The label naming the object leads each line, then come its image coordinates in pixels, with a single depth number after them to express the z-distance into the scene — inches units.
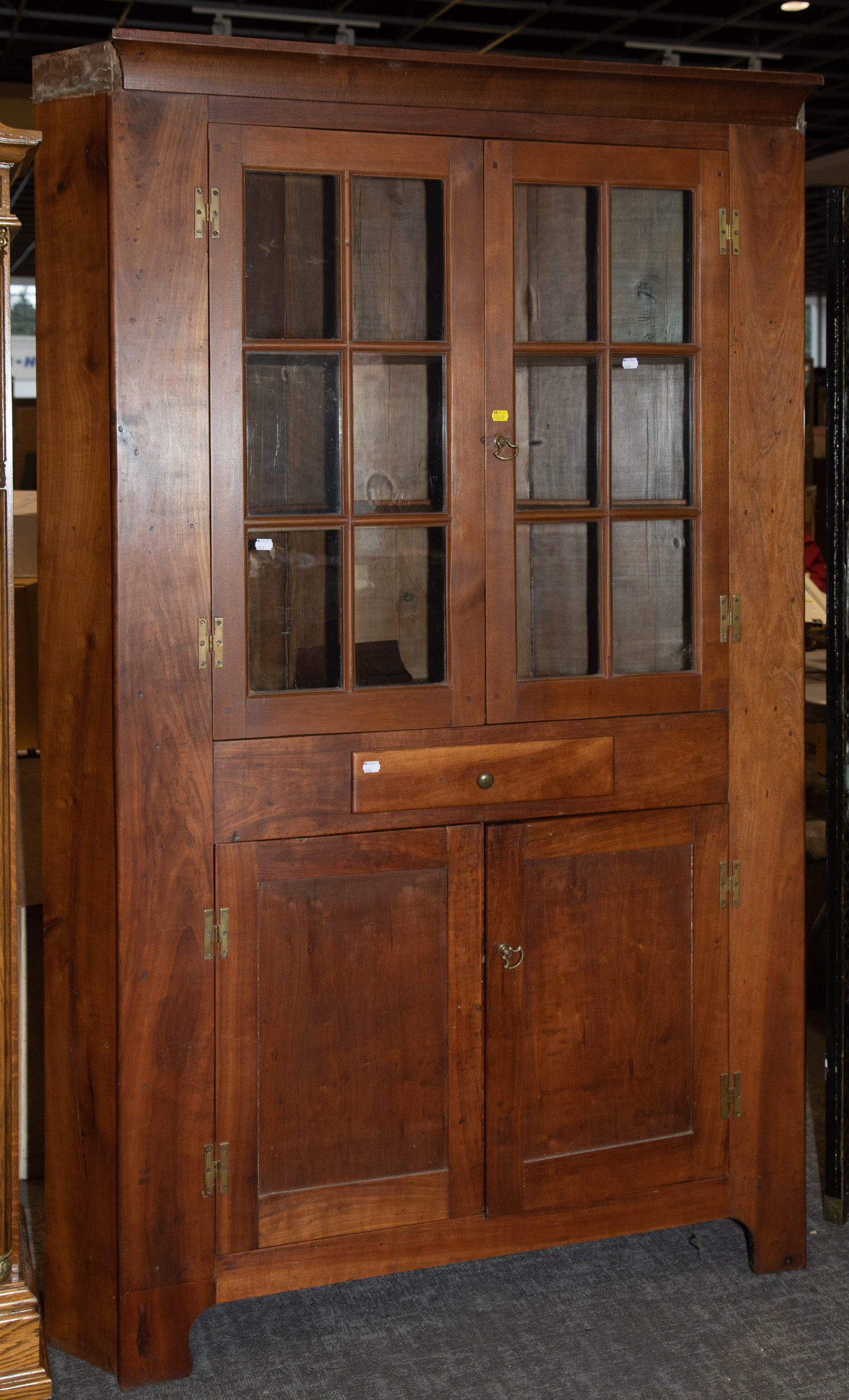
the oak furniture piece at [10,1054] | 88.1
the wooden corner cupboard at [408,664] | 90.3
